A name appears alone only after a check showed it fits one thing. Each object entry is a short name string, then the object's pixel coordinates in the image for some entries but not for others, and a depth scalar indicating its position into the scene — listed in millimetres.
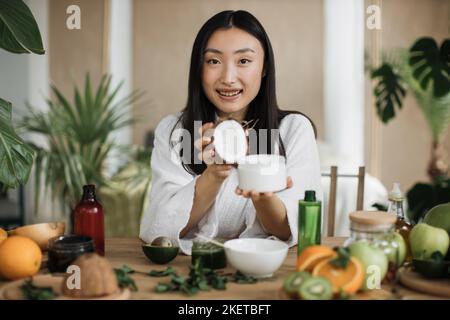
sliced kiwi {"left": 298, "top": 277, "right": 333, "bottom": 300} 1072
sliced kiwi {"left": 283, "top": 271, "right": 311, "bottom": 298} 1101
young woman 1632
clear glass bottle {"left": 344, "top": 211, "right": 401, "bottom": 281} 1199
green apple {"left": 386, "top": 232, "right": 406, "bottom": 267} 1233
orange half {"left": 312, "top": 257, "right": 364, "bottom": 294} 1096
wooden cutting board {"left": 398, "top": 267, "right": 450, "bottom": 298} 1188
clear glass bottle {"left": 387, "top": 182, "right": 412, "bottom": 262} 1380
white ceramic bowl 1258
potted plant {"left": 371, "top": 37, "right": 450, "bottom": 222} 2775
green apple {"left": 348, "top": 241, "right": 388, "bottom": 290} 1167
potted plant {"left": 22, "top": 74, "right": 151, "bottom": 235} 3684
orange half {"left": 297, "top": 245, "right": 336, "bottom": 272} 1146
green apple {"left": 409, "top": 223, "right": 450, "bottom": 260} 1275
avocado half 1402
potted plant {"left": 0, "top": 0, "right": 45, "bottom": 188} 1611
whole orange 1248
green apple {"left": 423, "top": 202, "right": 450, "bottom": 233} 1354
